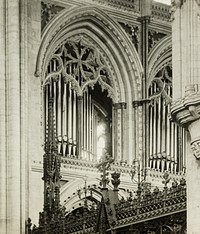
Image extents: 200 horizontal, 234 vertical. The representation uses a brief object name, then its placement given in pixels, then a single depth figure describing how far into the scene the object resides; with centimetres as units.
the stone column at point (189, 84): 1452
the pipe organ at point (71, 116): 3006
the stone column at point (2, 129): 2623
